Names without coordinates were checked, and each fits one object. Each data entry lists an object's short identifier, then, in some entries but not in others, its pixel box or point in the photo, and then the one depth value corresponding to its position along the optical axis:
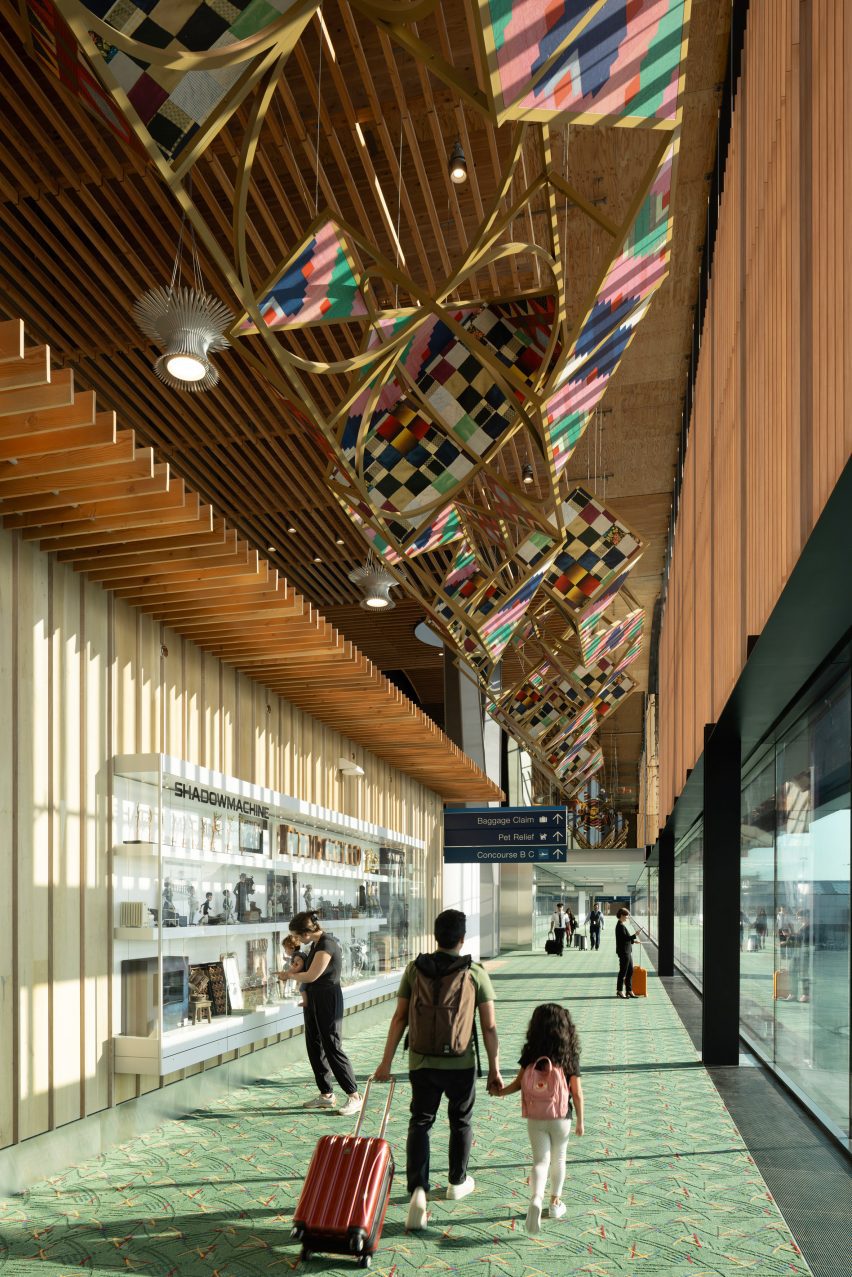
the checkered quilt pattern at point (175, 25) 2.89
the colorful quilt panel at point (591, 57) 2.80
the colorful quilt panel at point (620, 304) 4.53
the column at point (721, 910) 9.88
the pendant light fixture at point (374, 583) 13.37
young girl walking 4.99
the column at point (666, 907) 21.08
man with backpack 5.09
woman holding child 7.57
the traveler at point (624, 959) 16.81
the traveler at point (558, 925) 29.88
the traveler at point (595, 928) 33.84
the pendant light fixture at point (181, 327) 6.77
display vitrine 7.22
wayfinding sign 19.58
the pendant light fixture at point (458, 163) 6.35
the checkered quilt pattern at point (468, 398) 6.05
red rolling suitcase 4.55
